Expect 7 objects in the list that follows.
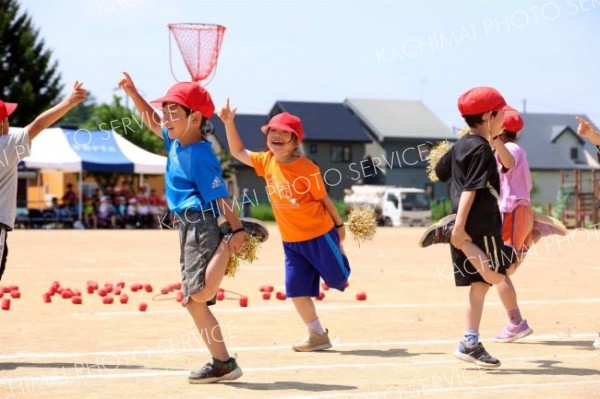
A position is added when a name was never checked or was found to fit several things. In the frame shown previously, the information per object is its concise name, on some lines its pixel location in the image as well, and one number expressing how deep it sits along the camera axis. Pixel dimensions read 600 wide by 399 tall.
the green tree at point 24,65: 63.92
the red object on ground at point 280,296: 12.81
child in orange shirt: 8.79
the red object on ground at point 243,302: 12.05
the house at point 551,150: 95.62
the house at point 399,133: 85.38
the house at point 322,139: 83.56
